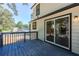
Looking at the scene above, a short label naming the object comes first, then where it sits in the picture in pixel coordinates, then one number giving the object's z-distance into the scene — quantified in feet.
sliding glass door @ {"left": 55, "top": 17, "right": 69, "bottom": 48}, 9.85
